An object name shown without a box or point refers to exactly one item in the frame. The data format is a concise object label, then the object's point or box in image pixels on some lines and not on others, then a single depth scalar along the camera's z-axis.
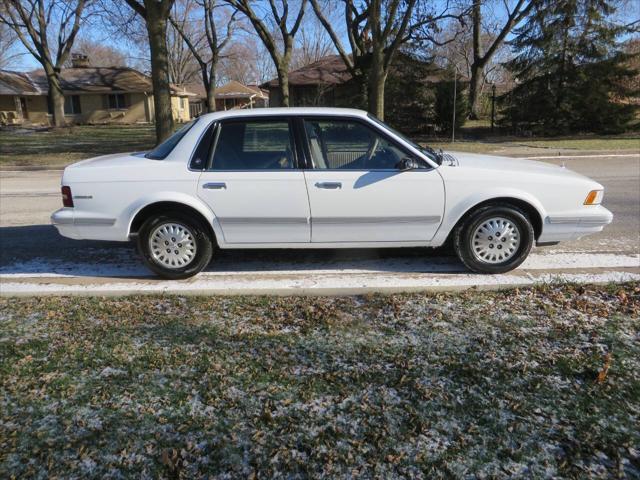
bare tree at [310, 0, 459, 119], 17.50
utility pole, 21.72
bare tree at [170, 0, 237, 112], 30.27
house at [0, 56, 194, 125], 43.19
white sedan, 4.72
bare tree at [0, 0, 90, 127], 33.31
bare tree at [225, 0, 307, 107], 24.06
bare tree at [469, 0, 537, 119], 24.80
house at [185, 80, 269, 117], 68.88
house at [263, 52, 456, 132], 23.81
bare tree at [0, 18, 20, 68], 48.36
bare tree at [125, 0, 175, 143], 15.56
